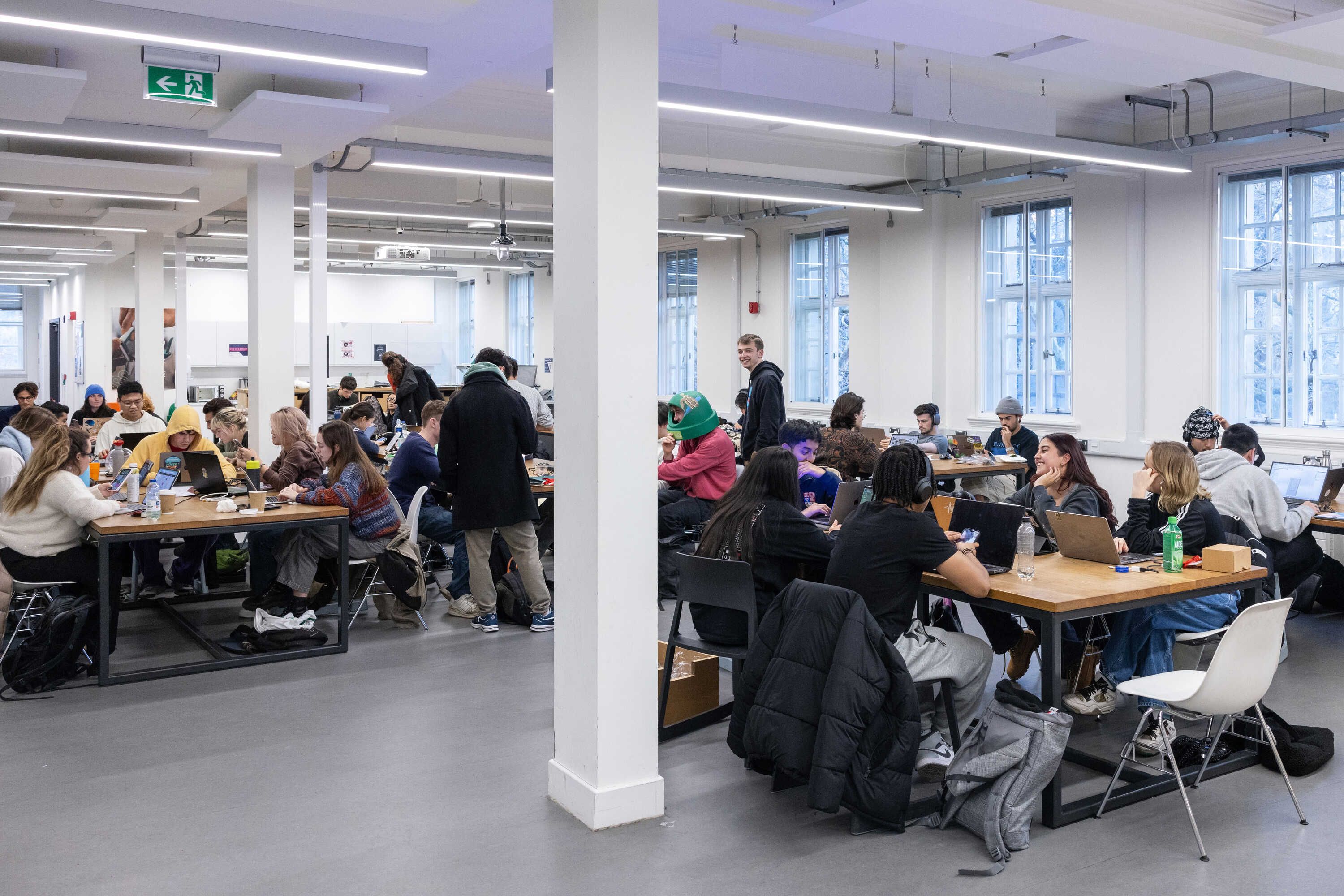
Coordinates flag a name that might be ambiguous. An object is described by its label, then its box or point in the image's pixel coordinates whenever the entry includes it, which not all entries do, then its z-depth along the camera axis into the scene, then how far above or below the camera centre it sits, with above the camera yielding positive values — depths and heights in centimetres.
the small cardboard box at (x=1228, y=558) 393 -58
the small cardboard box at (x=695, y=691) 436 -119
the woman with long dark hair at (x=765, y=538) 400 -51
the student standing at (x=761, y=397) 736 +3
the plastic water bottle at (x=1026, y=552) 383 -55
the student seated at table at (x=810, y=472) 593 -39
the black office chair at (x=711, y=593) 387 -70
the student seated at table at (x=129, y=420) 795 -12
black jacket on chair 319 -93
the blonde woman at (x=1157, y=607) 409 -79
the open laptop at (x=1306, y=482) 630 -50
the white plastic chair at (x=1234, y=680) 324 -86
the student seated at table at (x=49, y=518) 498 -52
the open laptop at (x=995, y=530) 393 -48
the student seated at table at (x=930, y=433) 881 -28
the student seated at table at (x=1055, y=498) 470 -45
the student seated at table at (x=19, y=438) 508 -19
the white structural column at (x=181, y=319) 1249 +104
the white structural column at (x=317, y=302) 896 +86
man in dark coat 587 -30
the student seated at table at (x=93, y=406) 978 +0
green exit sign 595 +179
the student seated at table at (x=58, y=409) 827 -3
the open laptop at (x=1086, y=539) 413 -55
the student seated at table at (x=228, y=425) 711 -13
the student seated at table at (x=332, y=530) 577 -63
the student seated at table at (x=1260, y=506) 564 -56
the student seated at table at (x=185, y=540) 674 -85
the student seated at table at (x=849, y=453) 603 -29
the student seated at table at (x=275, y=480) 624 -44
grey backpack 328 -115
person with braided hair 359 -55
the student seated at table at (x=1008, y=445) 821 -37
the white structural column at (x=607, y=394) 335 +3
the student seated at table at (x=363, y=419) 766 -11
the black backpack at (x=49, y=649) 482 -110
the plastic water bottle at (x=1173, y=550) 392 -55
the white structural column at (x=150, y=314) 1323 +113
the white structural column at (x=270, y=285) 860 +96
